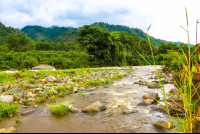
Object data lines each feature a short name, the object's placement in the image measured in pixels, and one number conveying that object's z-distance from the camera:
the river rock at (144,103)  5.04
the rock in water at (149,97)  5.47
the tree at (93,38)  23.14
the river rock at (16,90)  5.98
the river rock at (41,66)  15.96
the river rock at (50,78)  8.37
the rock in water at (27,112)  4.18
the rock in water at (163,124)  3.21
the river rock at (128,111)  4.32
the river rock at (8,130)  3.10
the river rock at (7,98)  4.80
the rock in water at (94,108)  4.45
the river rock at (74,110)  4.44
